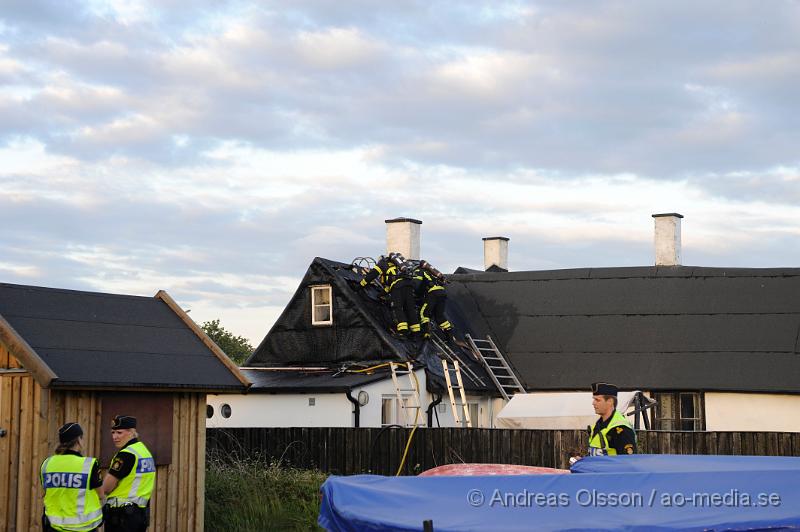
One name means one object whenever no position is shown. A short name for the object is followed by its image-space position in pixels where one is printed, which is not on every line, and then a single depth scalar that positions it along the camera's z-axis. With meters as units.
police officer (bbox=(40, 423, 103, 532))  11.04
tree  54.68
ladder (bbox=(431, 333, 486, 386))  29.52
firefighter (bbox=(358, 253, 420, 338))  29.19
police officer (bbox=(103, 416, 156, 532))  11.40
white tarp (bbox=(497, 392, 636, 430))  26.05
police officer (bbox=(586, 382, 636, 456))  11.66
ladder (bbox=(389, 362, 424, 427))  27.19
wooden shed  14.48
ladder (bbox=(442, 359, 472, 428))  26.56
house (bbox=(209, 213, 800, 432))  28.64
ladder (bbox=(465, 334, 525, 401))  30.70
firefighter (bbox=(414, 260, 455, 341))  29.64
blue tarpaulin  8.34
